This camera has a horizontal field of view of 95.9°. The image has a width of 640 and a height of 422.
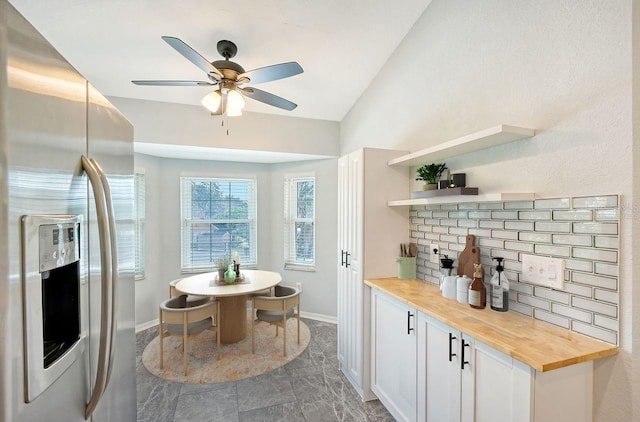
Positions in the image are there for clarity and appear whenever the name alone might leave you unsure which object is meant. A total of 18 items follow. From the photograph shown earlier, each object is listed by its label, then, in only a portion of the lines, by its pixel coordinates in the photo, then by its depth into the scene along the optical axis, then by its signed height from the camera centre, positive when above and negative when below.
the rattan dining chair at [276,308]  2.97 -1.03
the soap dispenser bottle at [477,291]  1.68 -0.49
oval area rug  2.65 -1.51
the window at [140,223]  3.65 -0.17
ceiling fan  1.88 +0.94
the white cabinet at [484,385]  1.15 -0.80
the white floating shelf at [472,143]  1.53 +0.39
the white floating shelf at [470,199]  1.52 +0.06
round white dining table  3.06 -0.99
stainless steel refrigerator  0.58 -0.07
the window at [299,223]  4.21 -0.20
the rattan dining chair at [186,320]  2.65 -1.03
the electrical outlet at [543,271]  1.44 -0.33
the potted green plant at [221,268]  3.30 -0.67
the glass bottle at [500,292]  1.64 -0.48
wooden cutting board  1.87 -0.32
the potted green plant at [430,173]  2.09 +0.26
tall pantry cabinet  2.38 -0.23
